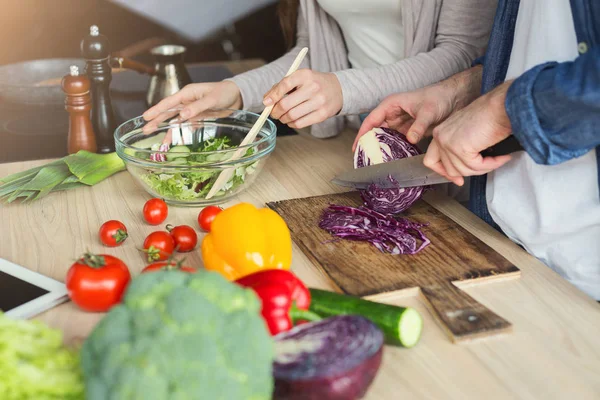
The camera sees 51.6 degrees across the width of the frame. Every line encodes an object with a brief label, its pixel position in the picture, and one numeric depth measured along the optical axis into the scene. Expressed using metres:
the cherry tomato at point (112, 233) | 1.33
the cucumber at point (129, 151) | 1.53
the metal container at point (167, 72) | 2.14
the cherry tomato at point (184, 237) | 1.30
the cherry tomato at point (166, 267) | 0.97
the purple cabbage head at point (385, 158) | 1.47
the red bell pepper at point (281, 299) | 0.91
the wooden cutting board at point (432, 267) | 1.07
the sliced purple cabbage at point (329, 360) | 0.79
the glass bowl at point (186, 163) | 1.51
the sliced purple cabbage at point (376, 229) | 1.32
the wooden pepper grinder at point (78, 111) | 1.75
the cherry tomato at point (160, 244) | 1.24
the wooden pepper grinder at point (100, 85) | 1.82
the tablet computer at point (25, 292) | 1.10
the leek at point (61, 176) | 1.57
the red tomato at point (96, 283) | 1.05
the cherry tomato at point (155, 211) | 1.43
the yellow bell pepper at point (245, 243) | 1.12
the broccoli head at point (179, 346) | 0.68
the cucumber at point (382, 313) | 0.98
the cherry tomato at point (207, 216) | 1.40
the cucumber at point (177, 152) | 1.55
